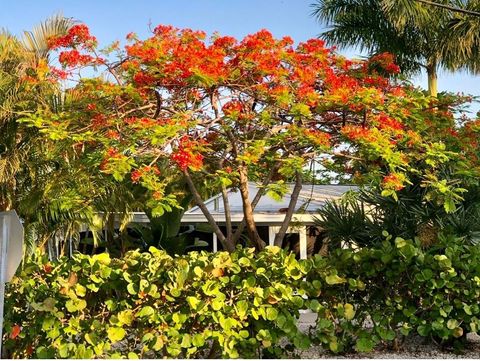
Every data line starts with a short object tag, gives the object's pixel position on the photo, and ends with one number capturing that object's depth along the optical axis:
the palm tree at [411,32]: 15.89
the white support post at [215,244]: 15.83
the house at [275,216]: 14.59
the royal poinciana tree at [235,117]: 7.25
